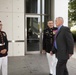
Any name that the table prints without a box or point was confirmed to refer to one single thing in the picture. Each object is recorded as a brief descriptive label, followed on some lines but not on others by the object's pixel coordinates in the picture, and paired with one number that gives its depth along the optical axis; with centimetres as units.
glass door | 748
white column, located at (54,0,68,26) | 738
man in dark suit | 277
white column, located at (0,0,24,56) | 683
